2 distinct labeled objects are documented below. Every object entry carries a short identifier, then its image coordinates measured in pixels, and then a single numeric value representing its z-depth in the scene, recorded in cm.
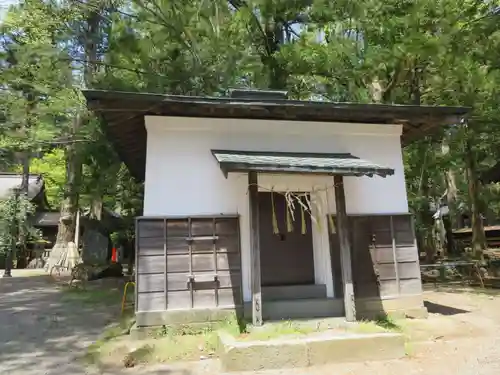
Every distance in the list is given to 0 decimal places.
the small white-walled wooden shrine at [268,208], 696
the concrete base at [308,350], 539
